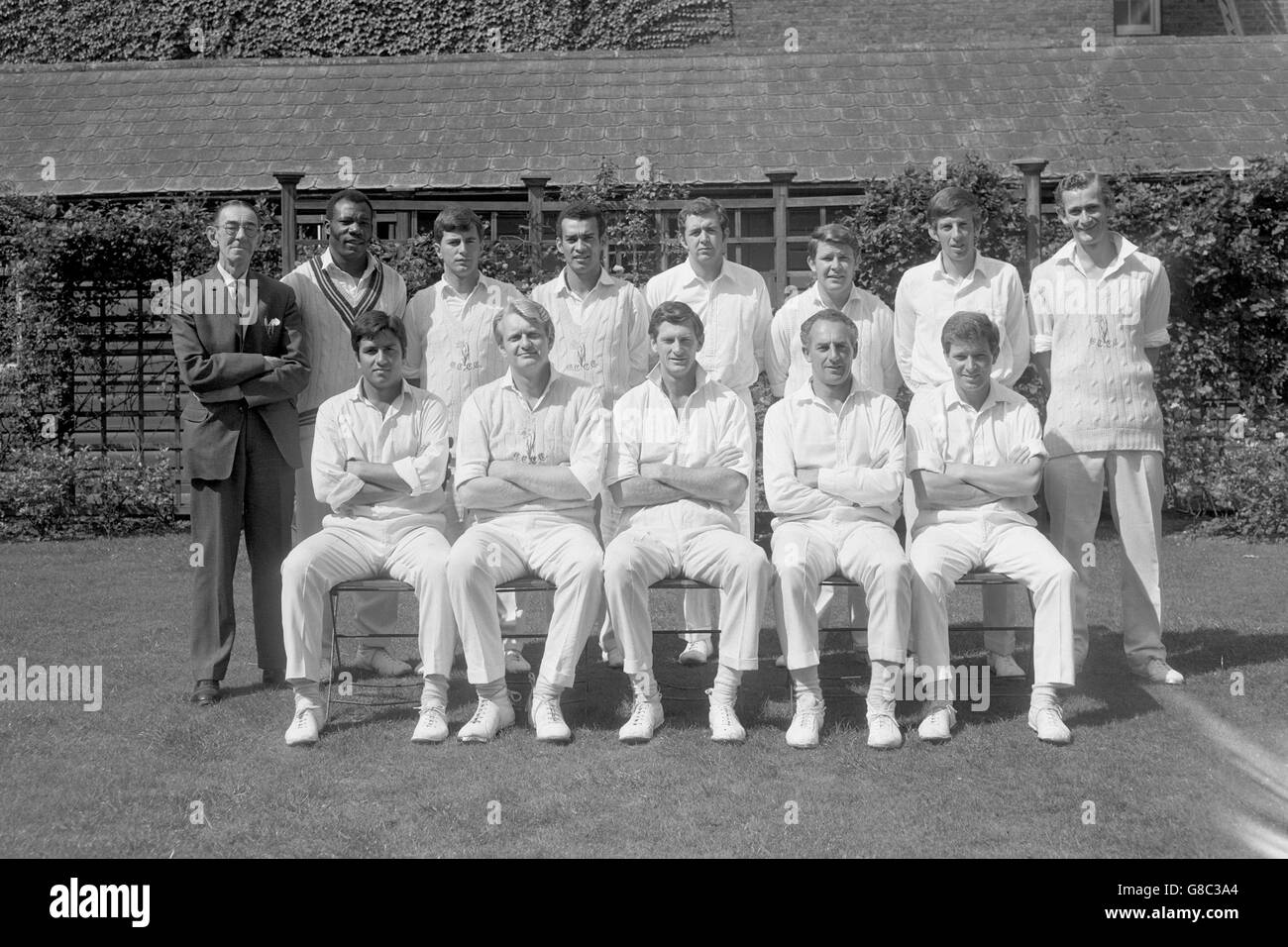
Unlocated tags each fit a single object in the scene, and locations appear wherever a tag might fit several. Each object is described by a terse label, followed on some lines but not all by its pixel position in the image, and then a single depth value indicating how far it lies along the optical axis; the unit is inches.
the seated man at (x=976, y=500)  207.3
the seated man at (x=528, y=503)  208.2
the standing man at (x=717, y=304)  254.7
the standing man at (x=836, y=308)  247.1
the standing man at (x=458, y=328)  252.7
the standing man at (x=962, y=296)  239.3
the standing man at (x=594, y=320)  256.4
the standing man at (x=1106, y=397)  241.8
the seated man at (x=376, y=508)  209.8
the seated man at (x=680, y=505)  207.6
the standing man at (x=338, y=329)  254.5
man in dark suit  236.7
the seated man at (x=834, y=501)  206.2
